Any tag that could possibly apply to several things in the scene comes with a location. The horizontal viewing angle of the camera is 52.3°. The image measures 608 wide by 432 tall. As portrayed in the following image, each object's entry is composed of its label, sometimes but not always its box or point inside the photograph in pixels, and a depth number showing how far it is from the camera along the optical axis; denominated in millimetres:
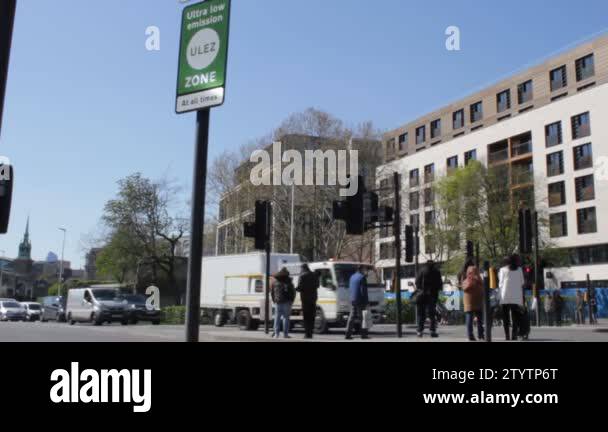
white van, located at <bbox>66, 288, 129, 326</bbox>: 28828
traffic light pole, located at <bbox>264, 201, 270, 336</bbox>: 17359
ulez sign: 6926
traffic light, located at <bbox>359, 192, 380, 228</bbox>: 15250
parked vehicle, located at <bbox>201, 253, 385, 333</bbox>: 19422
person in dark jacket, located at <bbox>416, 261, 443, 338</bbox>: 14766
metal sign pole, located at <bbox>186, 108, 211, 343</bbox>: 6891
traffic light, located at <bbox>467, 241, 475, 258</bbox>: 19300
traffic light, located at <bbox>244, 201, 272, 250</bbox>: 17016
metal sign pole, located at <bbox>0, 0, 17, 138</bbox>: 4805
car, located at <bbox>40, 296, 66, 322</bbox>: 37312
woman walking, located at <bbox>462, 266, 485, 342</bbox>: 12805
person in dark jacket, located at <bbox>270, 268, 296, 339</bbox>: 15156
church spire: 125012
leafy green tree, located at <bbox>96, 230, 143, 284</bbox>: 46625
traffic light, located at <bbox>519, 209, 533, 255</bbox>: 15075
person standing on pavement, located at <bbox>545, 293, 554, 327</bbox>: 28406
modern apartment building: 47094
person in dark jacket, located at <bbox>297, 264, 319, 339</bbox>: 15086
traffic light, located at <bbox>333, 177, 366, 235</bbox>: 14797
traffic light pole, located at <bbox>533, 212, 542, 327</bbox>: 23312
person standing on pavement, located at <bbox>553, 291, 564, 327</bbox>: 27938
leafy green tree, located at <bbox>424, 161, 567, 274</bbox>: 44906
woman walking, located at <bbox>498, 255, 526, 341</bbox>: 12359
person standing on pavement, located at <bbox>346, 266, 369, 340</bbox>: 14727
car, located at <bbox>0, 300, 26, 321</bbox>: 44281
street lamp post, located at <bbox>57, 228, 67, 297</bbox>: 76875
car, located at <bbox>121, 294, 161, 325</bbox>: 30234
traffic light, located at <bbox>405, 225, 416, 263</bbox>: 16812
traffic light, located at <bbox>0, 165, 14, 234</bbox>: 4852
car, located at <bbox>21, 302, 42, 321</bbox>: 45616
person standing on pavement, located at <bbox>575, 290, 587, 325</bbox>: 29750
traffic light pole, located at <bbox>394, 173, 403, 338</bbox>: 15195
